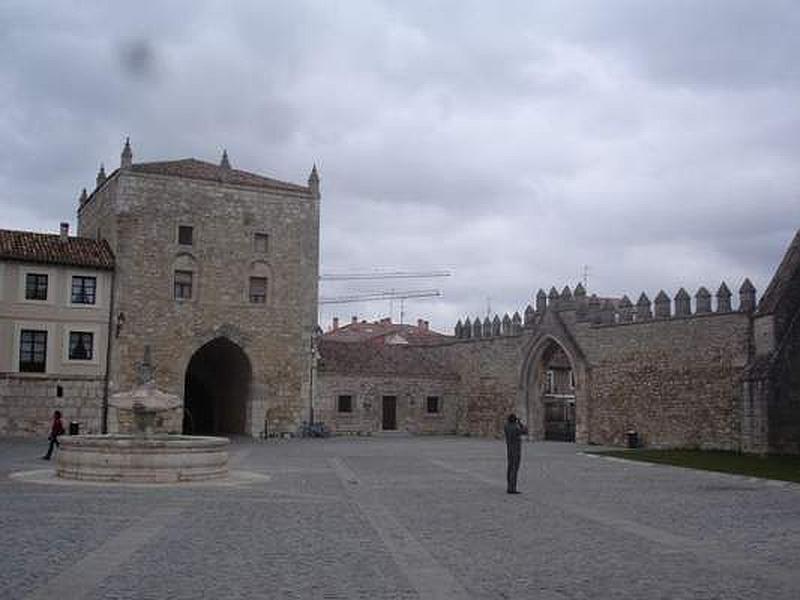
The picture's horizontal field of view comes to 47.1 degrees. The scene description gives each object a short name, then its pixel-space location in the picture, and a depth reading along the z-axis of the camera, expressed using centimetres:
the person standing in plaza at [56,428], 2152
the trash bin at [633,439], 3095
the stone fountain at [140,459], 1641
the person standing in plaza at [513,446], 1543
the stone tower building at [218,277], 3481
